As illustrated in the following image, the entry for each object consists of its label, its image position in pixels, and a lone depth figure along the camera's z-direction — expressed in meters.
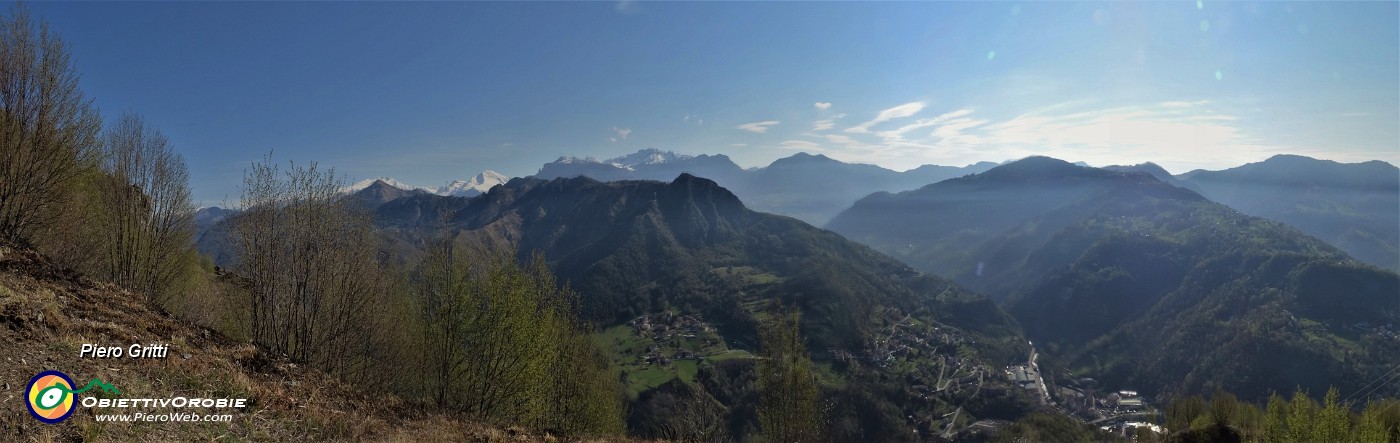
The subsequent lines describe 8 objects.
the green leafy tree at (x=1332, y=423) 36.81
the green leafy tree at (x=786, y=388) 44.25
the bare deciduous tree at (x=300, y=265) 22.58
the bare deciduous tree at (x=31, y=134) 21.59
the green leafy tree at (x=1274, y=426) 41.44
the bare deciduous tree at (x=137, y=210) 26.42
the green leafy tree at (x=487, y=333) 27.33
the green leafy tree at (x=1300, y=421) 39.41
